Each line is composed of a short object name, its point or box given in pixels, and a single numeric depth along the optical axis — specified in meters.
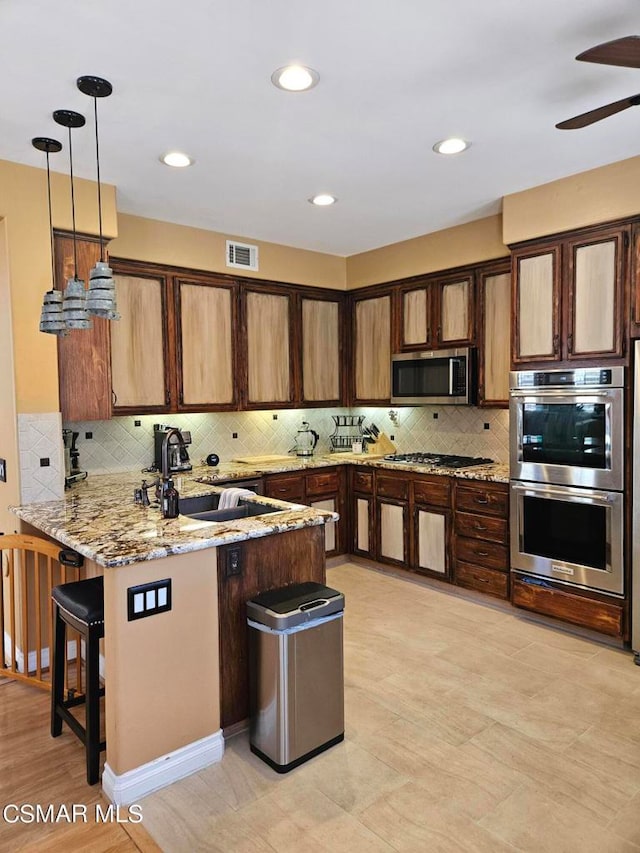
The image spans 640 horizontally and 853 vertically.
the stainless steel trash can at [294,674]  2.30
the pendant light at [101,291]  2.46
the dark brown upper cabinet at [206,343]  4.46
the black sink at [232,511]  3.10
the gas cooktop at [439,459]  4.60
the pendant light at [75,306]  2.53
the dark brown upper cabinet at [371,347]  5.27
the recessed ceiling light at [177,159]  3.10
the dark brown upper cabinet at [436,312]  4.55
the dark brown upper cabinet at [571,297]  3.35
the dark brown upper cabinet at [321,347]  5.33
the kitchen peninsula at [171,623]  2.14
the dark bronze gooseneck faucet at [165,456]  2.74
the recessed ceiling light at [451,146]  3.00
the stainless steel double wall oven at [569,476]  3.35
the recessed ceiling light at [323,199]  3.83
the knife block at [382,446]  5.46
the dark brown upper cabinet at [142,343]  4.13
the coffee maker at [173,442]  4.23
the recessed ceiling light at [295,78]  2.30
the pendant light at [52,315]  2.62
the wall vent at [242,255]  4.73
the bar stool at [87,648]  2.25
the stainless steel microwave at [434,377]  4.48
